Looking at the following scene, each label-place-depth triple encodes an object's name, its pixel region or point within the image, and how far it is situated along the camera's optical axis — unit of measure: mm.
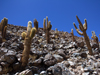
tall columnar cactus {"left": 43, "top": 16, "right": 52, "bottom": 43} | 13727
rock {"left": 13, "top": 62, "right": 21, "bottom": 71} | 6261
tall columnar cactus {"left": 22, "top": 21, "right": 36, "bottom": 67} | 6621
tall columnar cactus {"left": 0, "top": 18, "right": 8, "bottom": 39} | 12172
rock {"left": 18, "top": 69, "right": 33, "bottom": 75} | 4941
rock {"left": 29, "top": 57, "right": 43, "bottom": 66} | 7105
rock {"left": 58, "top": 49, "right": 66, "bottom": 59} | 9422
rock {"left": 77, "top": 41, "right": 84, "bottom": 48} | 12530
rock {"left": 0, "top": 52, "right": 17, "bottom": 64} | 6293
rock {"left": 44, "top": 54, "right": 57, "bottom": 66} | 7021
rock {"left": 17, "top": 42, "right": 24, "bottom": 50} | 9367
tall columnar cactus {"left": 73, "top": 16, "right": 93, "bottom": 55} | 9836
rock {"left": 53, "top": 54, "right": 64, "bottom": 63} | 8283
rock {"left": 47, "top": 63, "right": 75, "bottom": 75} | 5788
